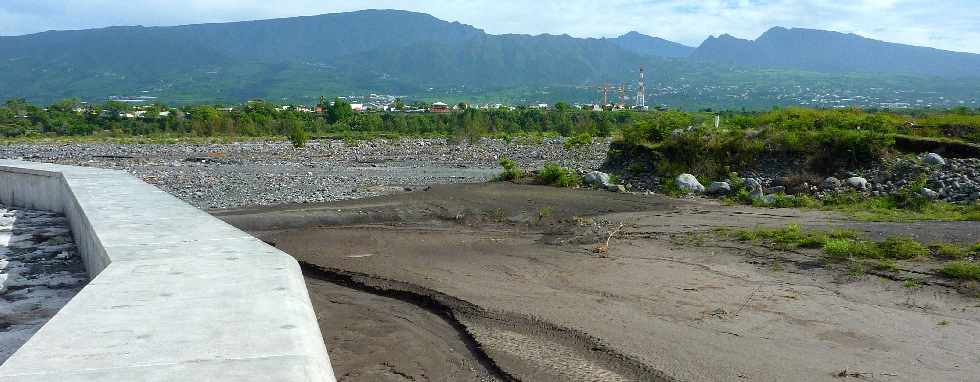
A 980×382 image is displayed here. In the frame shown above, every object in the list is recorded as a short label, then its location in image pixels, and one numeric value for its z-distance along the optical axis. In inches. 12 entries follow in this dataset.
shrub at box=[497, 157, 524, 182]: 975.0
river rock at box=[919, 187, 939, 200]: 676.1
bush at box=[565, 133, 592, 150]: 1589.7
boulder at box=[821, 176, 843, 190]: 775.7
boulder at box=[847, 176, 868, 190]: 759.1
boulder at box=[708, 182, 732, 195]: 812.4
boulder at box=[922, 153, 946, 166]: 765.9
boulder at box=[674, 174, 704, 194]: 834.2
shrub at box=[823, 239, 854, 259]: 415.5
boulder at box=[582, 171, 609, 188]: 884.6
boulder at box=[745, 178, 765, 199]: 758.6
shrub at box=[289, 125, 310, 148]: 1908.2
